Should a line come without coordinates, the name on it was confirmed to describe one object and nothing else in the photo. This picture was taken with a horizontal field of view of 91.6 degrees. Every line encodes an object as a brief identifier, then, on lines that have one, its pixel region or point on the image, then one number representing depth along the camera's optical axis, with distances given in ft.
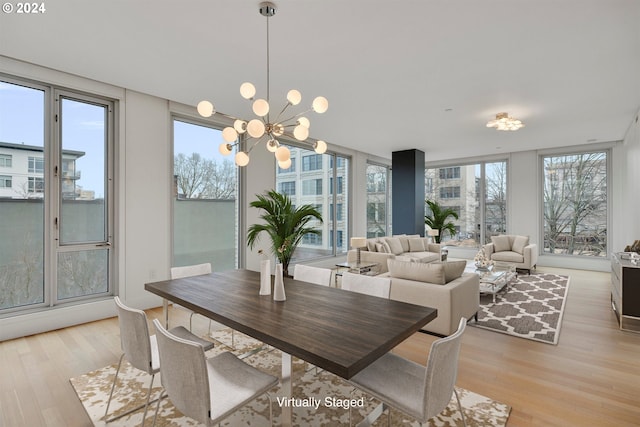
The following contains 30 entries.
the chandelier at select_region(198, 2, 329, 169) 6.84
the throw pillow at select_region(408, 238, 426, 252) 22.02
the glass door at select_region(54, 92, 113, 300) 11.43
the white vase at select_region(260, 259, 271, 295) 7.09
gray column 23.84
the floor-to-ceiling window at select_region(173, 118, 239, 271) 14.47
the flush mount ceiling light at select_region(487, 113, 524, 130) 14.93
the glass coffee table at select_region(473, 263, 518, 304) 14.48
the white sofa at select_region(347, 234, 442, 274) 18.06
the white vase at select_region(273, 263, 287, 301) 6.73
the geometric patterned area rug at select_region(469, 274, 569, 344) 10.89
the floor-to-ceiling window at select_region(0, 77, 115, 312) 10.43
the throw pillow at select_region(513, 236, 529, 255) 21.50
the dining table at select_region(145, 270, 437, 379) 4.37
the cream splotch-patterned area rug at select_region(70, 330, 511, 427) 6.24
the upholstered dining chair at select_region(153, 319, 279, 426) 4.22
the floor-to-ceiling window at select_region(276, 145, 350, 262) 20.68
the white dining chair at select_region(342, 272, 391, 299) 7.41
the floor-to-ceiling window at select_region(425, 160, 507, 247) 26.58
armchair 20.33
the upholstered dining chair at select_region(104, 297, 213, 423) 5.41
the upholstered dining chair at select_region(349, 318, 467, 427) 4.29
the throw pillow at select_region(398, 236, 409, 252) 21.68
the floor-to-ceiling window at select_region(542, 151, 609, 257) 22.36
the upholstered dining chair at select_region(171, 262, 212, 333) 9.37
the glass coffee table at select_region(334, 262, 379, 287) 16.37
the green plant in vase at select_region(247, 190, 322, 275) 13.62
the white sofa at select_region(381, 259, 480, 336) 10.02
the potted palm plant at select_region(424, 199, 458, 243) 27.73
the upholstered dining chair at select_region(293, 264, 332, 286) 8.75
